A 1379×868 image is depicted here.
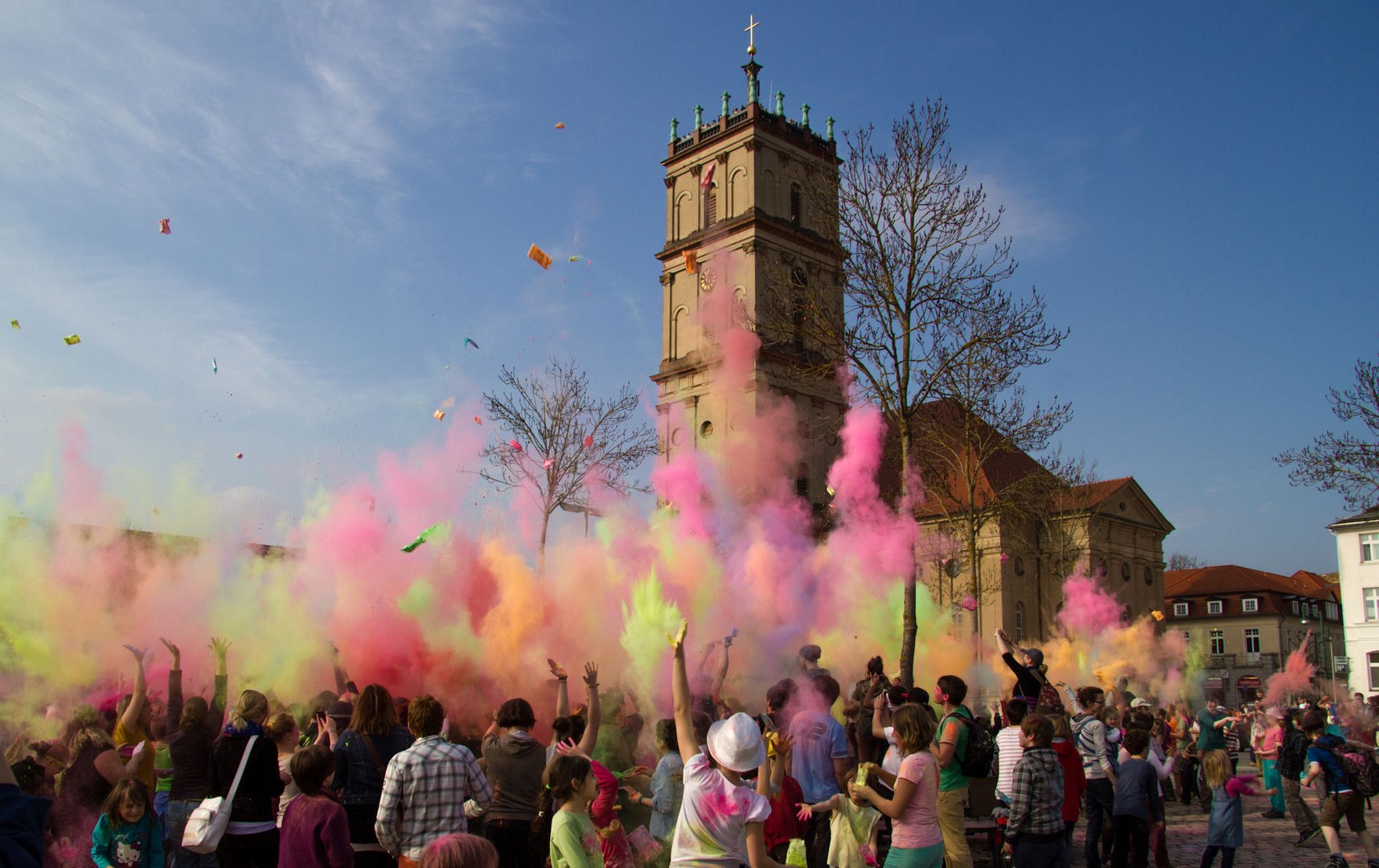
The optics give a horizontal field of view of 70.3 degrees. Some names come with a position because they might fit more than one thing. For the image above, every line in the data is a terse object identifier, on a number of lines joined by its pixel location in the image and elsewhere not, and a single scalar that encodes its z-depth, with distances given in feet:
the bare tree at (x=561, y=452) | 94.73
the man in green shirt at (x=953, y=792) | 21.97
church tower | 139.54
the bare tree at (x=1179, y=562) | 303.68
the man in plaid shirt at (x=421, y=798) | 17.99
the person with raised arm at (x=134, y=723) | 26.16
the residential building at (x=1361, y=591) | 163.73
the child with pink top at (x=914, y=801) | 18.81
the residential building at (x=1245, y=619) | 230.27
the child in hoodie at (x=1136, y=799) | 30.68
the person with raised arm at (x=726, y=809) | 14.47
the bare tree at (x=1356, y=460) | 78.69
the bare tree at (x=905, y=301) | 61.31
